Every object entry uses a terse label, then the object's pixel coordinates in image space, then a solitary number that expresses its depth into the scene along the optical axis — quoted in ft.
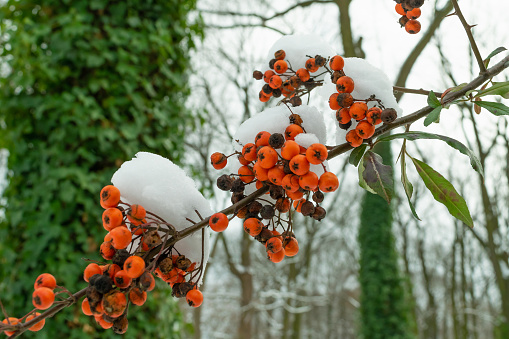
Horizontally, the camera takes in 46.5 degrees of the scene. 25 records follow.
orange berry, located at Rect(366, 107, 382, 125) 0.84
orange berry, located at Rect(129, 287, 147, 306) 0.80
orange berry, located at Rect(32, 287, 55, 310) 0.80
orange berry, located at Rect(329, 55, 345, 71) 0.91
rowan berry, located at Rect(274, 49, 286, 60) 1.07
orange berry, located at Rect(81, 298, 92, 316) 0.82
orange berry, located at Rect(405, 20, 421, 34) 1.06
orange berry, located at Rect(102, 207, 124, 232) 0.84
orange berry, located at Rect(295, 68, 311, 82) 1.03
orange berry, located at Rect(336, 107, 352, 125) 0.87
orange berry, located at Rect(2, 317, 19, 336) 0.79
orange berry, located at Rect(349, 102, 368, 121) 0.86
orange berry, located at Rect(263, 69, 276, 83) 1.08
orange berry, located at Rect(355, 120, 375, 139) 0.84
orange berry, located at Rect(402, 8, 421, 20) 1.04
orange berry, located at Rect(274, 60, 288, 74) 1.05
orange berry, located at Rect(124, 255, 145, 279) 0.76
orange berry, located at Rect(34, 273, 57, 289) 0.83
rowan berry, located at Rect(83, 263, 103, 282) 0.81
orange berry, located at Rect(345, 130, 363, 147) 0.85
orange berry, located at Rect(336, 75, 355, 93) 0.88
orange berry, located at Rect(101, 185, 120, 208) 0.84
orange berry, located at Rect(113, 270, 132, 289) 0.78
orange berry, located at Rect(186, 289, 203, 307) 0.87
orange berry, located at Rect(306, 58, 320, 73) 0.99
